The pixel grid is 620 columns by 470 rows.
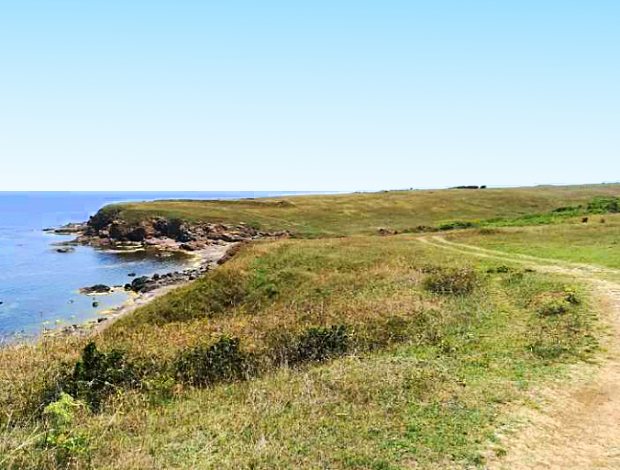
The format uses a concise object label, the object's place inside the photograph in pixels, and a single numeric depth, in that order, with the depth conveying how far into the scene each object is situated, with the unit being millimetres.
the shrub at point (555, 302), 22802
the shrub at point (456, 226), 71125
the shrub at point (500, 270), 32781
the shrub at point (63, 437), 9922
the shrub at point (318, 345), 18742
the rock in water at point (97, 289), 59938
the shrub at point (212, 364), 16922
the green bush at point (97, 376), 14461
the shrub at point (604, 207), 74312
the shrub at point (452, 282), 28938
